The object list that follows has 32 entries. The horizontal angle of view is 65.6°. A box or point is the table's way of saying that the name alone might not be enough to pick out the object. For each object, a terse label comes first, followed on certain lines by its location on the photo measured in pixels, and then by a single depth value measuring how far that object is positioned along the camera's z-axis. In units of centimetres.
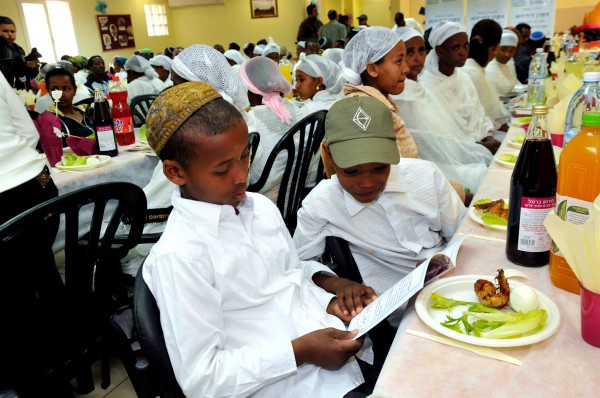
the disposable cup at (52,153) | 253
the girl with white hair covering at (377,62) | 239
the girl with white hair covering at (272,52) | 752
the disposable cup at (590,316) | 73
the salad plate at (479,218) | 128
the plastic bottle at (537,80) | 341
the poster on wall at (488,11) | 575
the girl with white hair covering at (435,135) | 278
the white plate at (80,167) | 238
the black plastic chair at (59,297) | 125
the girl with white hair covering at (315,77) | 425
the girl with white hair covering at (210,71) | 249
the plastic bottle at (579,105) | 156
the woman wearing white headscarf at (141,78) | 535
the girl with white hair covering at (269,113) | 247
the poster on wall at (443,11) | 589
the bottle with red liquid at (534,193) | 100
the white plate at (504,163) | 192
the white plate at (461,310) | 76
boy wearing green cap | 137
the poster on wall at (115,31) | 1144
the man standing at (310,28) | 1082
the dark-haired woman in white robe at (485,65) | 411
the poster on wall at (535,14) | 561
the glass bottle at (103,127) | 256
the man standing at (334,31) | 973
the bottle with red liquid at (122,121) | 290
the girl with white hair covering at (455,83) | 346
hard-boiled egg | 85
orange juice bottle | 90
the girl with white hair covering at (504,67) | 480
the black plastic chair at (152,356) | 83
